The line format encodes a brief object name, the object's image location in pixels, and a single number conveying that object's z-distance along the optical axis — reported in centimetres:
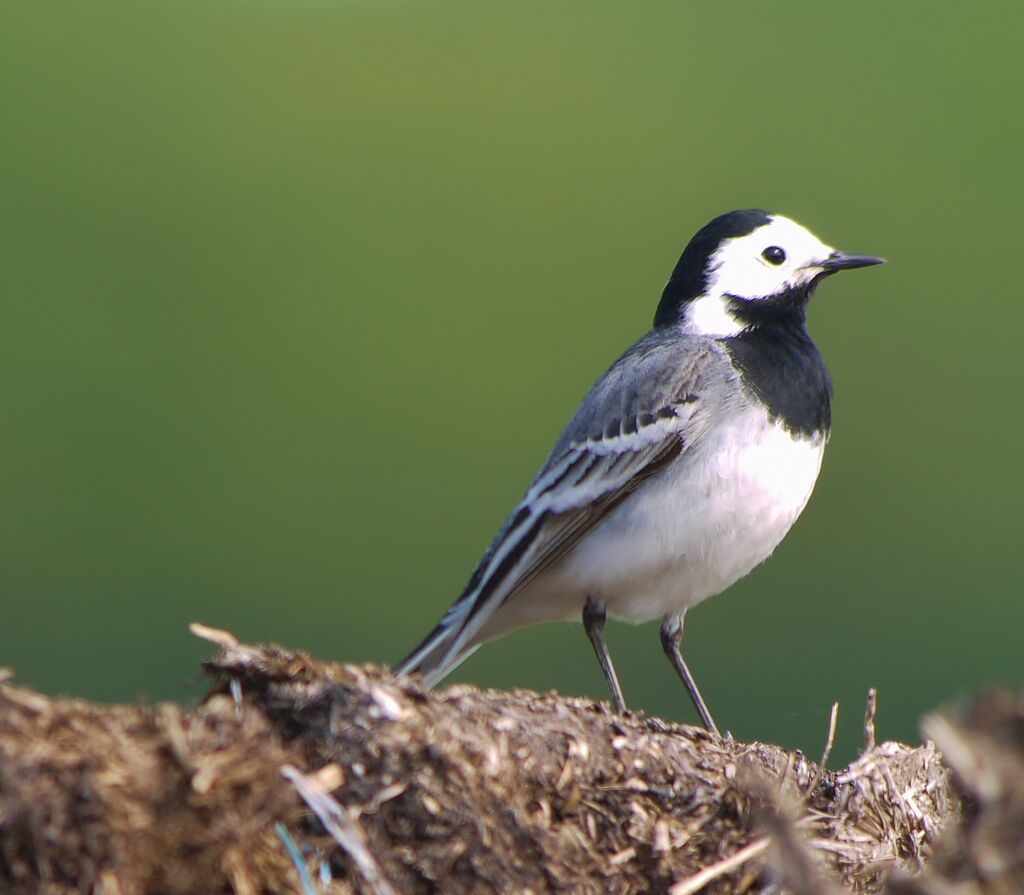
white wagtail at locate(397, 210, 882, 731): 856
